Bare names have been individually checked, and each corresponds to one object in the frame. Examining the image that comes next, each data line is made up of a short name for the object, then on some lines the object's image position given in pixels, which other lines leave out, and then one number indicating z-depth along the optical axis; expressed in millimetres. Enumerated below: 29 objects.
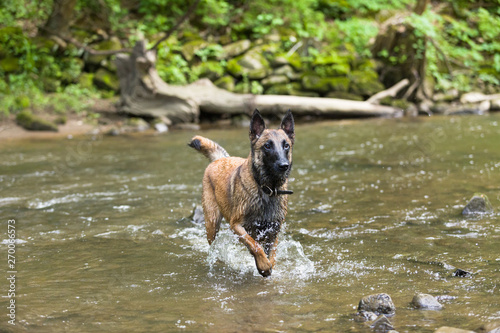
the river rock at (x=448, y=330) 3629
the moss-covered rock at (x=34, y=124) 16078
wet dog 5211
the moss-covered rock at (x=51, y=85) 19047
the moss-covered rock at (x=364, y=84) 19453
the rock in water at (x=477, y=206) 7027
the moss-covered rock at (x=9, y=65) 19062
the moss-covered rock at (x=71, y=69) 19625
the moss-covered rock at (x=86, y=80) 19375
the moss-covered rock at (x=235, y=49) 20812
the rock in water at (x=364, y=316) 4086
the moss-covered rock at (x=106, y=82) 19609
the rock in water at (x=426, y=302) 4250
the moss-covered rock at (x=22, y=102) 17256
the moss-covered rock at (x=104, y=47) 20281
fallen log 17344
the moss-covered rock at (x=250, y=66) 19453
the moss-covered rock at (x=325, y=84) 19172
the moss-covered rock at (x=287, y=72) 19688
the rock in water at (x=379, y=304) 4188
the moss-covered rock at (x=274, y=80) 19359
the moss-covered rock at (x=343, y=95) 19141
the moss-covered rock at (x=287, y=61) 19984
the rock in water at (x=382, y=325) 3875
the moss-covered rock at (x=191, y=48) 20528
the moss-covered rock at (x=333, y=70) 19719
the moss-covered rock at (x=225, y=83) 19078
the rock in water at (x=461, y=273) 4950
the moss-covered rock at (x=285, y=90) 19062
